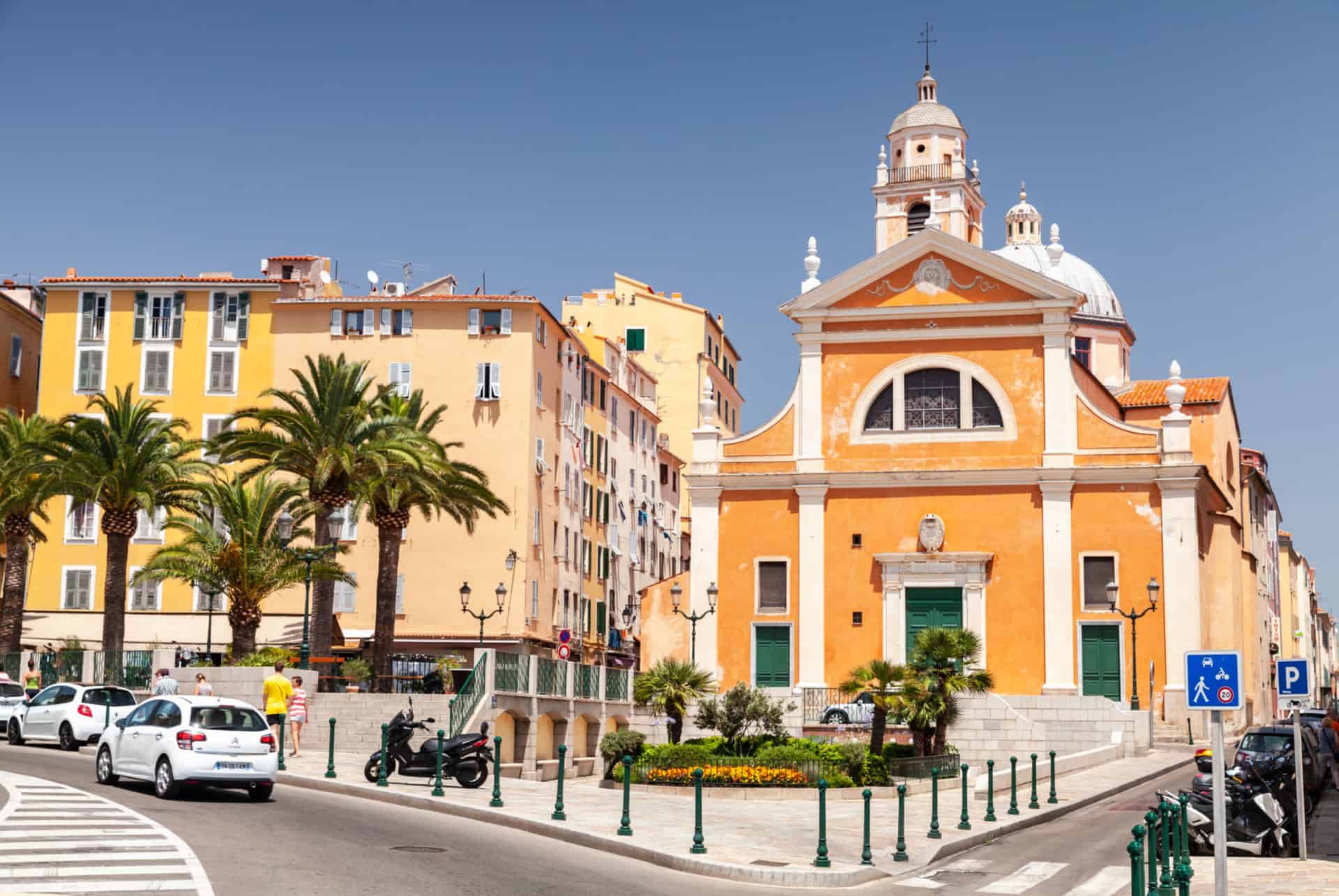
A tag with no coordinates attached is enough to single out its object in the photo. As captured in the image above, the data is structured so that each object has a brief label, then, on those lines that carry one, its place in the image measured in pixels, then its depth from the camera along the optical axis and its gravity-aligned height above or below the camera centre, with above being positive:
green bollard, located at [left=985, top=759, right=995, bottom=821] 24.86 -2.10
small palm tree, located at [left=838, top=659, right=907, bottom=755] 33.72 -0.65
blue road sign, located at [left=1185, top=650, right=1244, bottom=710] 15.38 -0.18
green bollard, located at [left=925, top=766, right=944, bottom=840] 22.34 -2.29
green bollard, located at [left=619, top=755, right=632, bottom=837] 20.69 -2.11
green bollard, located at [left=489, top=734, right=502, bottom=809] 23.62 -1.86
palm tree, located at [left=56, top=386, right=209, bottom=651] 45.50 +5.02
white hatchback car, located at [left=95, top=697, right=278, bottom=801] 21.92 -1.37
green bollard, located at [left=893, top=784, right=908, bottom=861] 20.45 -2.32
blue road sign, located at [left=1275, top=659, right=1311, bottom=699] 20.69 -0.19
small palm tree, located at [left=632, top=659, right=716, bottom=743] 34.53 -0.69
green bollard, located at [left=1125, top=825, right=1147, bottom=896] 13.27 -1.72
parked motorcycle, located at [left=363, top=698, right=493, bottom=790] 26.59 -1.75
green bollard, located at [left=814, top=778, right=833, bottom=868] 19.12 -2.20
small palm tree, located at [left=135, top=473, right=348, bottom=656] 42.88 +2.55
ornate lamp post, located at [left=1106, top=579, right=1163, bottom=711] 44.28 +1.54
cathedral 47.31 +4.88
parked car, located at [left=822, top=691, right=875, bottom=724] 41.72 -1.50
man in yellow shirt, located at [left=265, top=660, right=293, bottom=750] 29.94 -0.91
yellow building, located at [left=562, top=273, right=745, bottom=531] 81.50 +16.53
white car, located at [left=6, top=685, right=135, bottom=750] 32.06 -1.35
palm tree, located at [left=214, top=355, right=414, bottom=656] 42.75 +5.58
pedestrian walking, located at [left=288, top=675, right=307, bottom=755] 30.31 -1.18
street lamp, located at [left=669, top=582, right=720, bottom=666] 42.98 +1.71
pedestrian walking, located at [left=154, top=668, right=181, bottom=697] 33.09 -0.81
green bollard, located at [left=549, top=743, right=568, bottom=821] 22.17 -2.21
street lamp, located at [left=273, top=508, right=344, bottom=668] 36.25 +2.66
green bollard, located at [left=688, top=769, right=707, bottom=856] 19.59 -2.12
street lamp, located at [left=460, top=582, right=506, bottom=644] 49.50 +1.85
